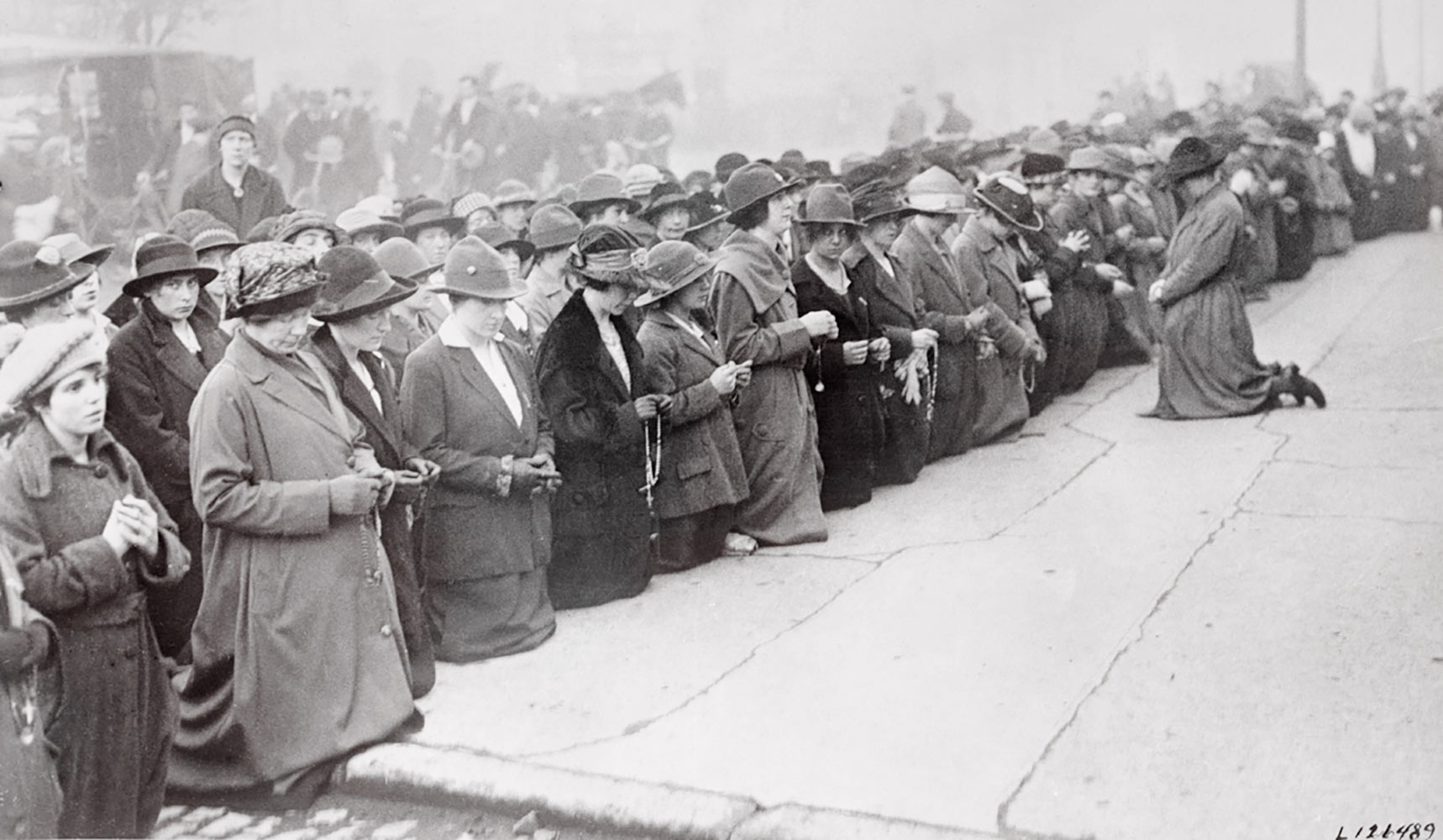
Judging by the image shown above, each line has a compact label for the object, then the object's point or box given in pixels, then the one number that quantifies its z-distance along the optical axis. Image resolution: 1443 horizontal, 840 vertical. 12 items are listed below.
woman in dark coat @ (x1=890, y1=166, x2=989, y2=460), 9.27
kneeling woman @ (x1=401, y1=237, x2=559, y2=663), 6.01
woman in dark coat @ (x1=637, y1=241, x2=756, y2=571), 7.09
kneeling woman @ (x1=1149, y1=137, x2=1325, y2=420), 9.86
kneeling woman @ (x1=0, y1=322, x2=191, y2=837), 4.17
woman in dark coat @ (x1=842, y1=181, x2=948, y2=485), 8.63
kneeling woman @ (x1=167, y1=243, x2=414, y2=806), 4.82
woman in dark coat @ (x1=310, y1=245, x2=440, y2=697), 5.51
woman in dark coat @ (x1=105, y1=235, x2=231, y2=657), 5.91
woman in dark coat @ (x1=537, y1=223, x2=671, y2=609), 6.57
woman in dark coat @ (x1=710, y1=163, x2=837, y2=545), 7.61
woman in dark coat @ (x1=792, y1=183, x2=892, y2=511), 8.06
